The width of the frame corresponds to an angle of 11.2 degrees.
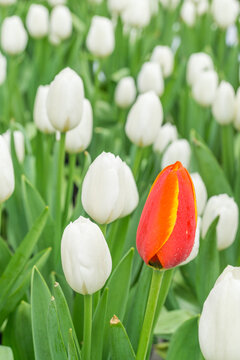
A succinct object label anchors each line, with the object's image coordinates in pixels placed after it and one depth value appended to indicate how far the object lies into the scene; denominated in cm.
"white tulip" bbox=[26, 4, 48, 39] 158
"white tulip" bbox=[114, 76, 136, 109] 137
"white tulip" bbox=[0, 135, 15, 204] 86
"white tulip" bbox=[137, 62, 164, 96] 132
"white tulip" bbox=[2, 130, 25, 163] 110
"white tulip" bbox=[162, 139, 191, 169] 105
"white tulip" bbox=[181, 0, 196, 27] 233
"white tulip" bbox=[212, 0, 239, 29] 179
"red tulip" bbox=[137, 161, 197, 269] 74
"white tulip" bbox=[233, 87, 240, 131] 113
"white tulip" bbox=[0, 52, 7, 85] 119
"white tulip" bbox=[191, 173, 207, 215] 95
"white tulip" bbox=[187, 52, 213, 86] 142
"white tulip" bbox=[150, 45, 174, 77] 150
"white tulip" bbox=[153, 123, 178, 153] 114
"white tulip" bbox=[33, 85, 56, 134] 106
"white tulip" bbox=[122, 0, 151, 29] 213
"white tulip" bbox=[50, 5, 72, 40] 162
